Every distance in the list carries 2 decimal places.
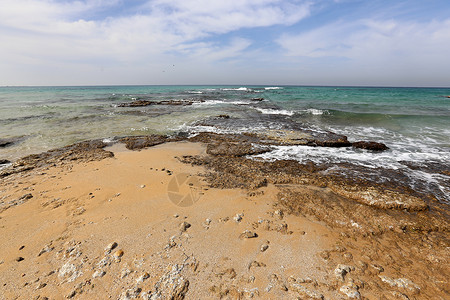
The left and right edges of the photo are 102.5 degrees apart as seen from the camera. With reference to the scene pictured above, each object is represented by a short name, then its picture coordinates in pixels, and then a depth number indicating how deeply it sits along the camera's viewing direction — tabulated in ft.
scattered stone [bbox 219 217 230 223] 14.18
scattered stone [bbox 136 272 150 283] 9.59
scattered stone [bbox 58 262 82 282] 9.72
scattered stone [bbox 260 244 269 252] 11.62
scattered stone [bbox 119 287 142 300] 8.89
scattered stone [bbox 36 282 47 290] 9.28
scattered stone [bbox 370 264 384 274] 10.29
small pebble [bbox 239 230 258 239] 12.58
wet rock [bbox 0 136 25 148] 33.69
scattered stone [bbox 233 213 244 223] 14.23
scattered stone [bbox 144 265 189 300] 8.91
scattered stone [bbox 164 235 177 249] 11.73
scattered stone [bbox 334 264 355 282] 9.87
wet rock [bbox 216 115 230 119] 61.61
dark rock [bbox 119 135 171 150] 32.63
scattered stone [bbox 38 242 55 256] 11.30
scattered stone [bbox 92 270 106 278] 9.80
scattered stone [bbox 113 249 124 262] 10.78
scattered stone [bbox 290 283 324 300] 8.97
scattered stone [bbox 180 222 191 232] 13.14
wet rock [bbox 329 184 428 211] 15.83
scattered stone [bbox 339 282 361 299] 8.99
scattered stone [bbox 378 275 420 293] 9.40
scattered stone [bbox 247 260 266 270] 10.52
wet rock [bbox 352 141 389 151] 30.71
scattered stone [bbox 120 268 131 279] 9.87
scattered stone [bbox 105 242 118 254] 11.25
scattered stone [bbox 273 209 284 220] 14.65
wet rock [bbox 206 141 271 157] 28.35
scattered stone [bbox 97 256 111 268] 10.36
